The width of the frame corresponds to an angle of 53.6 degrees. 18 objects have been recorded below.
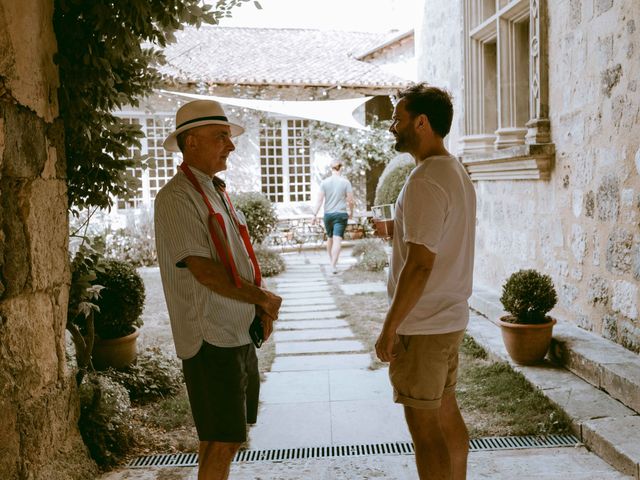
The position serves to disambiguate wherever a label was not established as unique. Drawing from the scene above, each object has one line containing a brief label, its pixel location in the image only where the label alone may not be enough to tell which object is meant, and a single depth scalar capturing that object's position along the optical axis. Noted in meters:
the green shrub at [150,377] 4.03
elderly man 2.23
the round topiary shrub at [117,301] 4.15
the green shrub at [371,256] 9.98
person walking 9.78
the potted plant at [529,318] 4.17
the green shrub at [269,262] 10.01
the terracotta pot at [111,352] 4.11
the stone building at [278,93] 14.28
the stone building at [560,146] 3.91
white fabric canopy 12.06
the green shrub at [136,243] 11.03
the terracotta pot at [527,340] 4.15
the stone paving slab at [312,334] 5.83
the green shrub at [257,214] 11.09
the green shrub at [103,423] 2.98
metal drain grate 3.13
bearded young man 2.17
